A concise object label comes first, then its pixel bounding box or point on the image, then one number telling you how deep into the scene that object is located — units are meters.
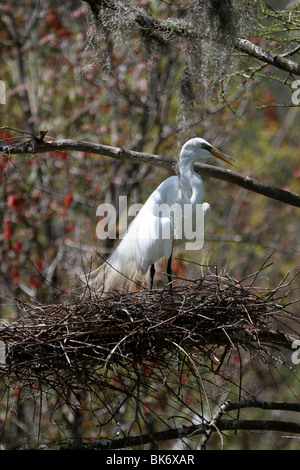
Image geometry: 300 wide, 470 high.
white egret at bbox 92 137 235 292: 8.49
